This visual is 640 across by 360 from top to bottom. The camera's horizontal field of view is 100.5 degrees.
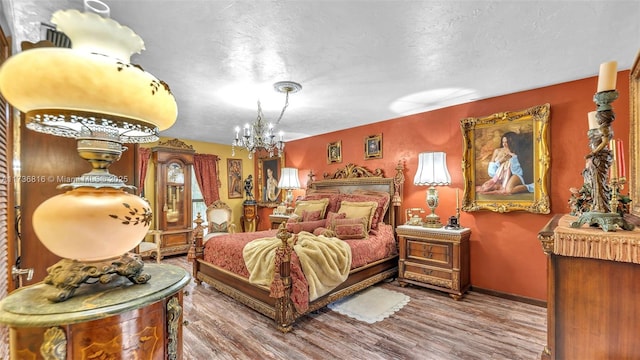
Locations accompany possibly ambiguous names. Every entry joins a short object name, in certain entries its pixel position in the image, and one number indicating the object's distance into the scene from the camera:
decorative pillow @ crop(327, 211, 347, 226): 3.93
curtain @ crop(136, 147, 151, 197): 5.00
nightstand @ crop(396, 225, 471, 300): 3.18
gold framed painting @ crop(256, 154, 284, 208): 6.33
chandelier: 2.99
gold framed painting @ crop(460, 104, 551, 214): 2.96
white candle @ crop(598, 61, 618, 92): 1.29
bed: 2.56
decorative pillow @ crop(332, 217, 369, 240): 3.56
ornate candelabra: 1.26
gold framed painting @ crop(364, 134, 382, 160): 4.45
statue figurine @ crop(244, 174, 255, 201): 6.71
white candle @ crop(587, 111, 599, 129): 1.59
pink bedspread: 2.58
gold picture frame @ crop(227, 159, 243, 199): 6.47
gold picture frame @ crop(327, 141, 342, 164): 5.07
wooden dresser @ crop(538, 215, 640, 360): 1.11
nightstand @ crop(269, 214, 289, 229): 5.18
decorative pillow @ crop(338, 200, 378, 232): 3.87
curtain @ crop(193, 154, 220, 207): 5.90
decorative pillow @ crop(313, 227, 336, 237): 3.51
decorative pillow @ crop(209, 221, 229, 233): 5.57
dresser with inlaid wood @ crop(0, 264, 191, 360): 0.68
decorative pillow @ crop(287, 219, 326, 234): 3.87
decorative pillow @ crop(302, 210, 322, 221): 4.34
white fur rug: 2.80
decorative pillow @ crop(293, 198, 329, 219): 4.50
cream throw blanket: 2.66
